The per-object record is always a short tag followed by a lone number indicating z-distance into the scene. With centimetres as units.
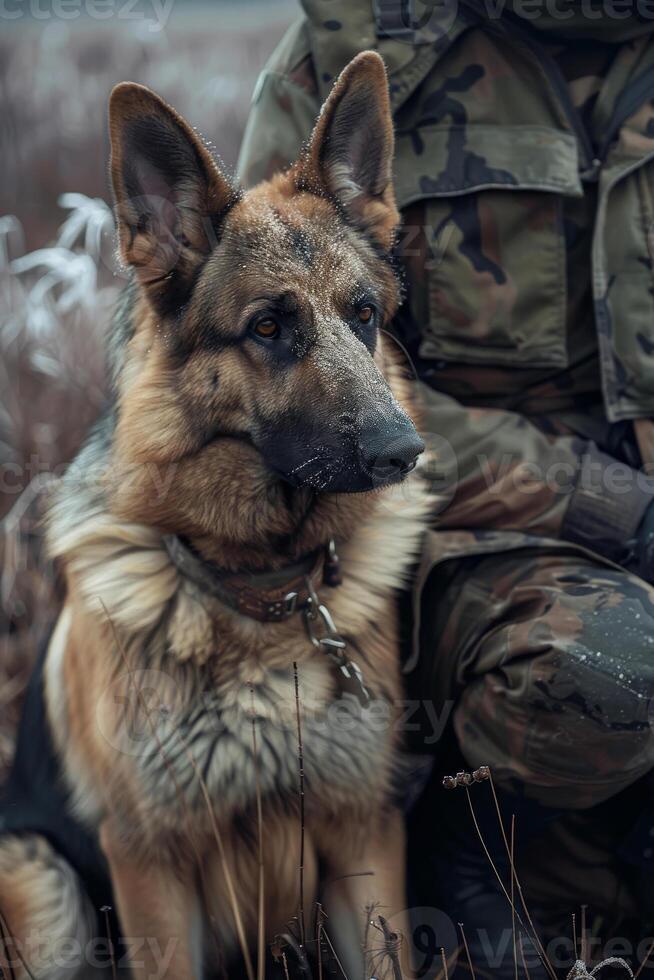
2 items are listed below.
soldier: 172
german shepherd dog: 160
